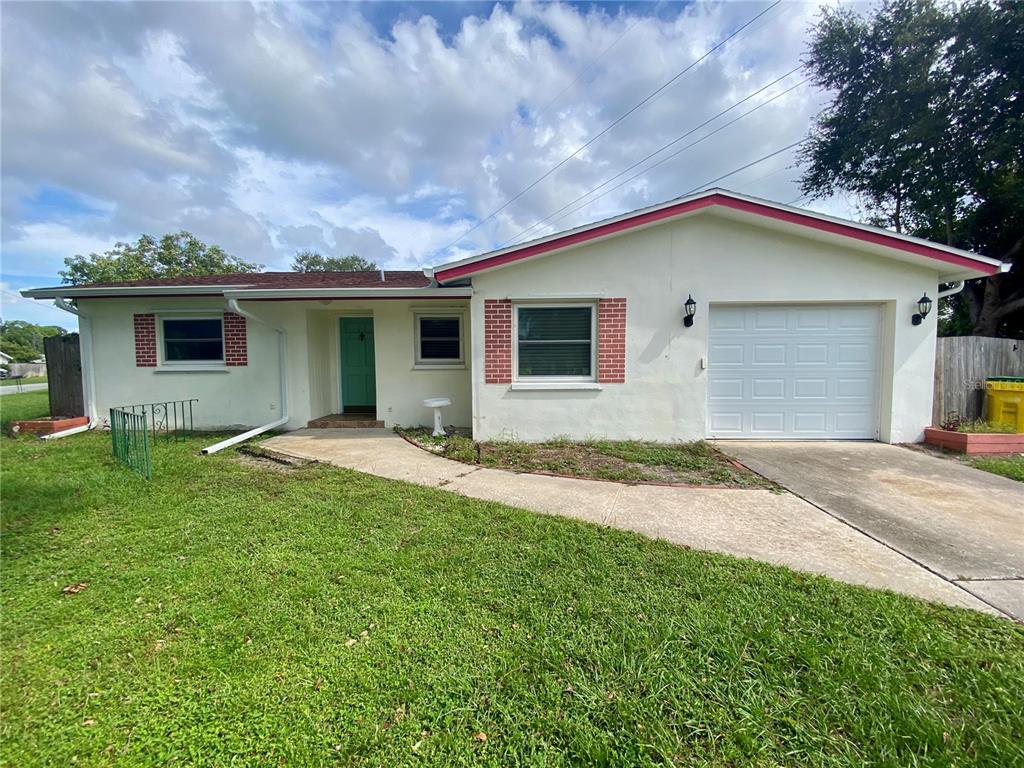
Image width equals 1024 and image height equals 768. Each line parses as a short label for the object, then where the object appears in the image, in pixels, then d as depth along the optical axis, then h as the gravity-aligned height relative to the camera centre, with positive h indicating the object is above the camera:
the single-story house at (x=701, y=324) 6.56 +0.69
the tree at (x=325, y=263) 42.84 +11.01
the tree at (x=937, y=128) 11.59 +7.54
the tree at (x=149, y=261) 27.95 +7.43
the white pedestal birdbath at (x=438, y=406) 7.27 -0.73
